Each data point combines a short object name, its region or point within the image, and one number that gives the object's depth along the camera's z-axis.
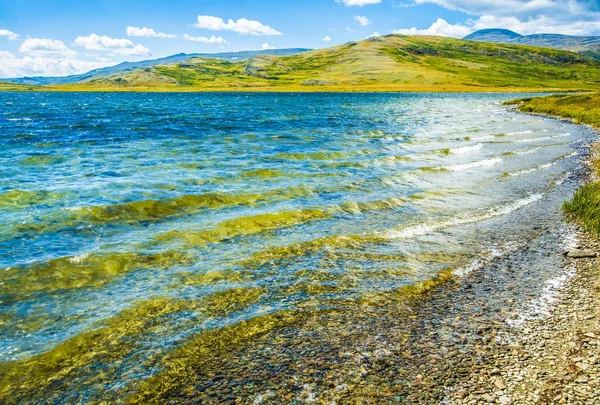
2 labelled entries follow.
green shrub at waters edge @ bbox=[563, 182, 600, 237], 18.40
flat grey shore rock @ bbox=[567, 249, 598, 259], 15.22
